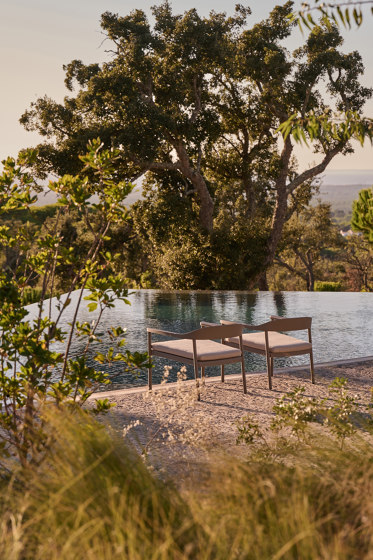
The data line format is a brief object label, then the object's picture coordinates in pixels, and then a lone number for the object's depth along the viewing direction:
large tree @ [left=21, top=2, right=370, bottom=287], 18.28
